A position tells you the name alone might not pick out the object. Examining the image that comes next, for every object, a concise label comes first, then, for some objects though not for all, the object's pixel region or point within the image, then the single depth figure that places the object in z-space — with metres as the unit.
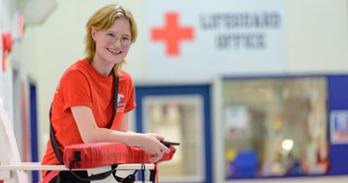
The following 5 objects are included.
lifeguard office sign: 9.59
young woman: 2.57
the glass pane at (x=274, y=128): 9.57
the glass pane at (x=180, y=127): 9.74
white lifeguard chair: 2.54
